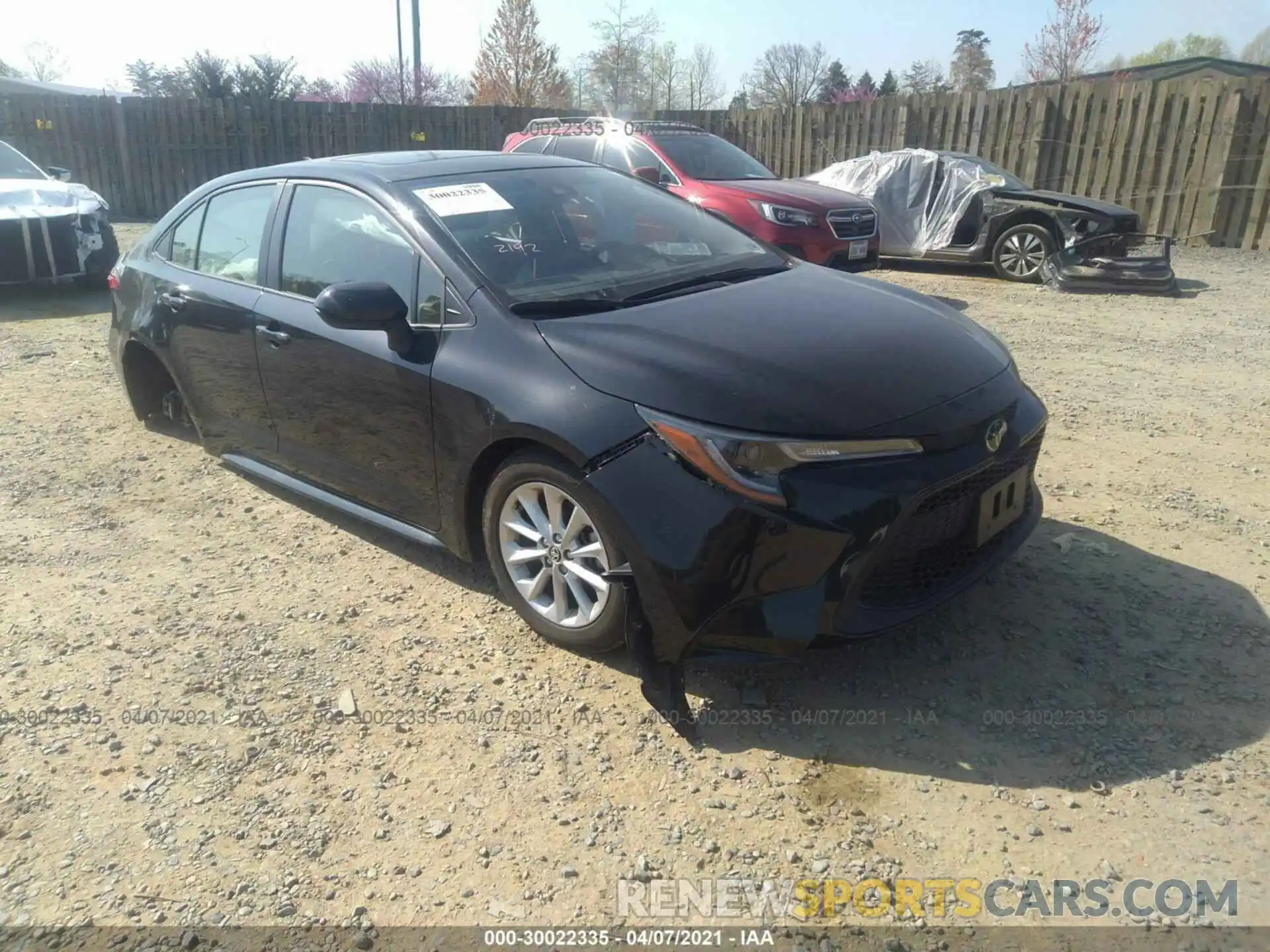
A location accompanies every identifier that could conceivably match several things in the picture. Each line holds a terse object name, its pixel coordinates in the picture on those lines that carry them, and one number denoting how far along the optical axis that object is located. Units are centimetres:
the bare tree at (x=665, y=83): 4225
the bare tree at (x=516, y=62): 3017
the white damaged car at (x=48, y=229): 885
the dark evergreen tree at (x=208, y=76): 2817
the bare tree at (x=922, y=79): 5109
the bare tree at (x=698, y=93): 4378
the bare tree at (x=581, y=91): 3524
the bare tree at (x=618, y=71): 3559
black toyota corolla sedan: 264
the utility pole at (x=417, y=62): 3117
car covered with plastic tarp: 966
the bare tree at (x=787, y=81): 4756
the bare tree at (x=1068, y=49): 3303
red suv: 863
